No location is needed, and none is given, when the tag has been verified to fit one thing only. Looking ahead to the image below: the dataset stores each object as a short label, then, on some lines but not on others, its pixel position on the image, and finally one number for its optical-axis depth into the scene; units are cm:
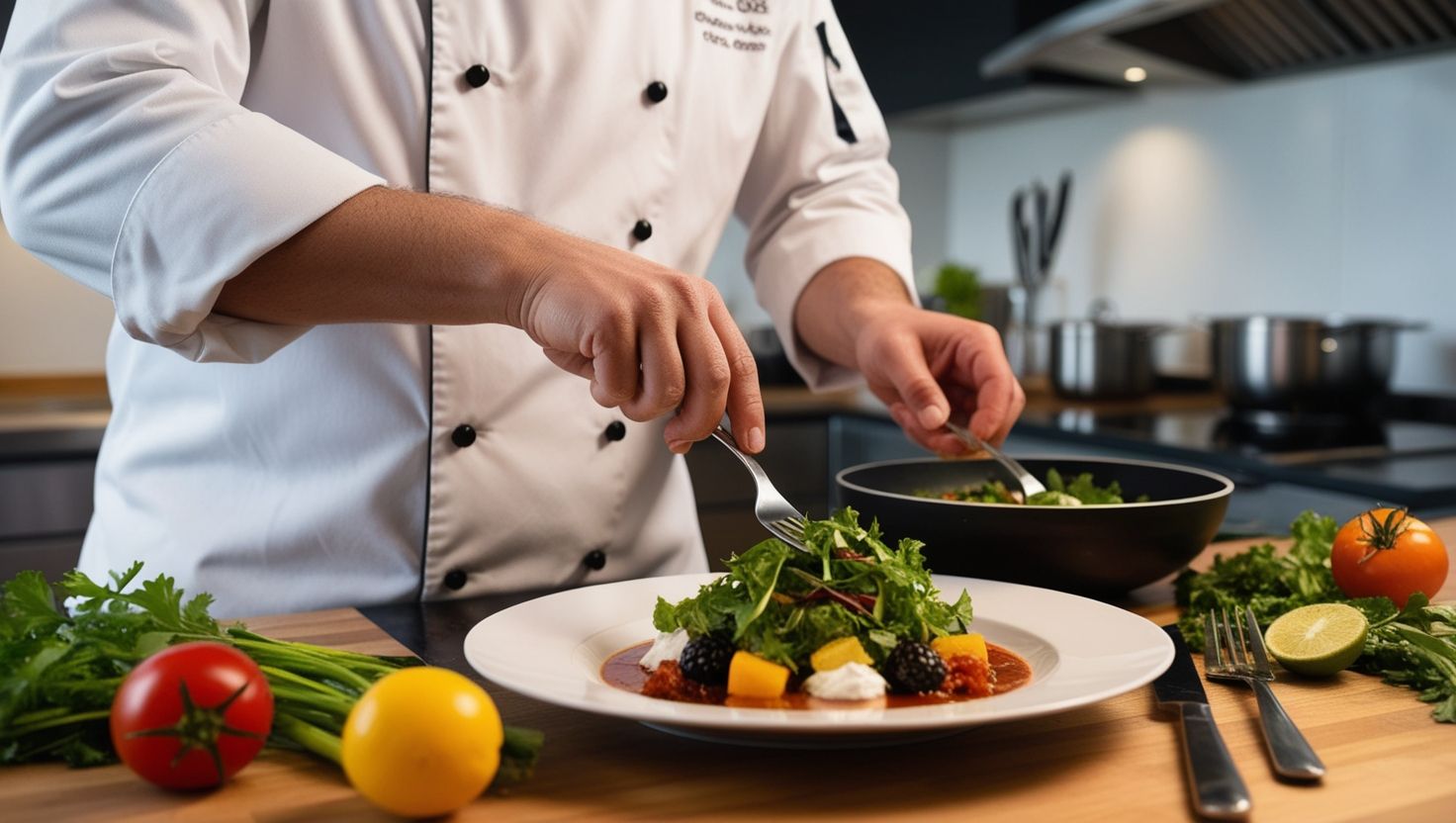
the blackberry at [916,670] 74
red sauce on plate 73
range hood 251
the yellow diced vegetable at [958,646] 79
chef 87
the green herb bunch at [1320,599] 82
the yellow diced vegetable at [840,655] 75
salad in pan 115
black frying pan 99
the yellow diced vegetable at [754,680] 74
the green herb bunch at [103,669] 67
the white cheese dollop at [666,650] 80
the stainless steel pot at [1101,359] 287
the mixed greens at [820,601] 78
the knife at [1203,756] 61
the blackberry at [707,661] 75
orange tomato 98
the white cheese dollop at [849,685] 73
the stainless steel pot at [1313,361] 240
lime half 83
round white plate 65
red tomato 62
